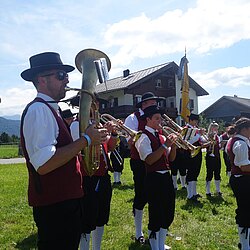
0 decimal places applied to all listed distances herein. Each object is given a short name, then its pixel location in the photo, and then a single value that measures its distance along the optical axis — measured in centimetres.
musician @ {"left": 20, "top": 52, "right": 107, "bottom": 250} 270
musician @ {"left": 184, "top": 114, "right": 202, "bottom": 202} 902
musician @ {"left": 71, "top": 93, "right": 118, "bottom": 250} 450
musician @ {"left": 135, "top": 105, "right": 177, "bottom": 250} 484
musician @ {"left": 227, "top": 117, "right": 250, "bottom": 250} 478
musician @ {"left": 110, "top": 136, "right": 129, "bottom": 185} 1072
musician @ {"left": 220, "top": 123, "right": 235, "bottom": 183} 1070
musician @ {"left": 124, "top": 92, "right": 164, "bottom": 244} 589
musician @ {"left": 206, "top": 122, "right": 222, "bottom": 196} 977
